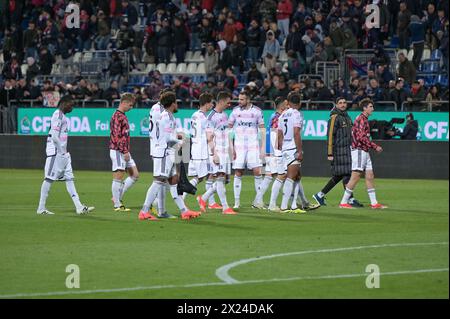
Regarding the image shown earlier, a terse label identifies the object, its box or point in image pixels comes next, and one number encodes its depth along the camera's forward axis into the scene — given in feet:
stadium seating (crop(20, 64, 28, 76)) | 137.69
